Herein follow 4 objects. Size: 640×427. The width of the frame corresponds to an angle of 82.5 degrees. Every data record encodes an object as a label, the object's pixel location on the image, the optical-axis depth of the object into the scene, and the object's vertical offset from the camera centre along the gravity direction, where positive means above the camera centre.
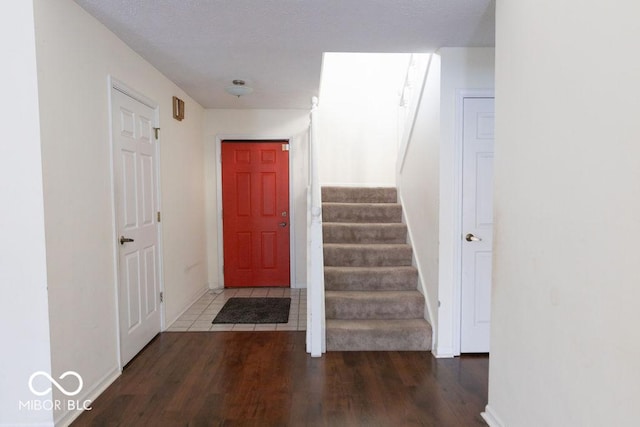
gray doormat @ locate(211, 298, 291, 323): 3.56 -1.23
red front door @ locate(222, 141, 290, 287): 4.70 -0.25
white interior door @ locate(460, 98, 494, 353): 2.72 -0.23
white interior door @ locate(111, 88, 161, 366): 2.54 -0.22
